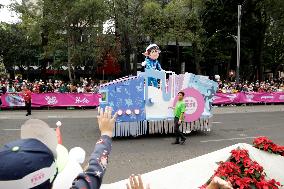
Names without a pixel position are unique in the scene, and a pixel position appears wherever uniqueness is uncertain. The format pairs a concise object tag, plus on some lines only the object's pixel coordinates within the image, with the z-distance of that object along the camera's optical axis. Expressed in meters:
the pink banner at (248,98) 25.75
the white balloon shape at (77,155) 3.52
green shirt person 12.06
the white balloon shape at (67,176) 3.25
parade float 12.54
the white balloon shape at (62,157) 3.12
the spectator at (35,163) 1.81
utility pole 28.58
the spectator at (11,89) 23.67
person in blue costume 13.40
